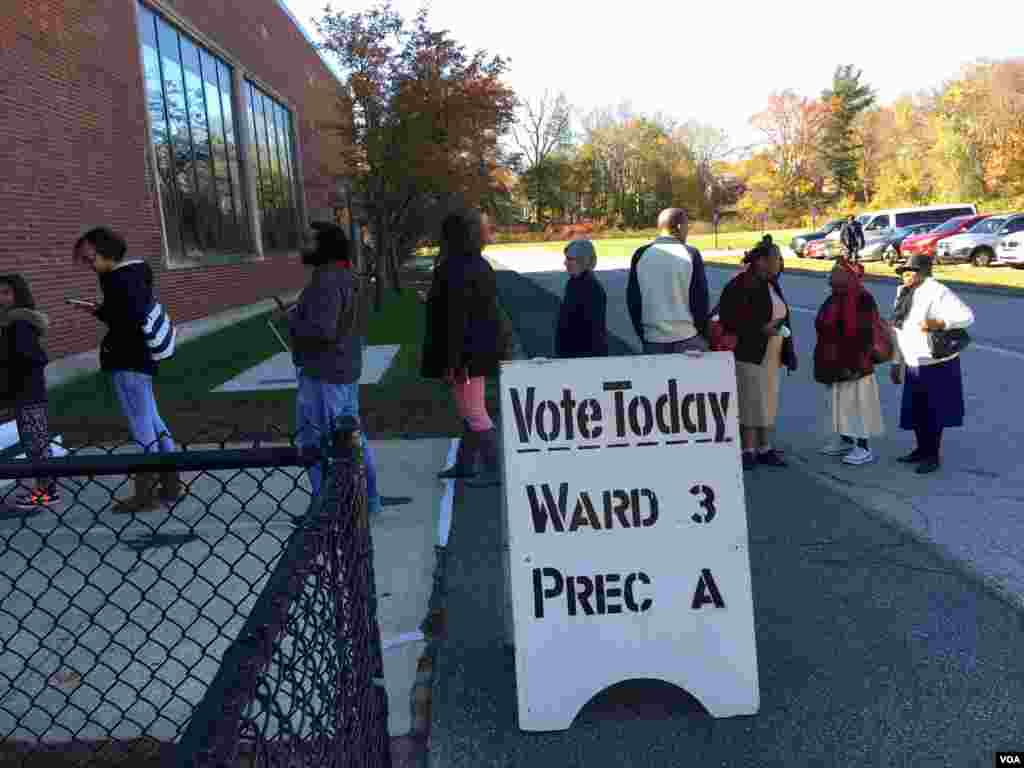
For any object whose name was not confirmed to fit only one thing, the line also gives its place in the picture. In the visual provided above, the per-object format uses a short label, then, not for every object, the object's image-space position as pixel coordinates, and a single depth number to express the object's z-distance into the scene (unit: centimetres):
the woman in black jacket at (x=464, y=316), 566
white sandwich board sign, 307
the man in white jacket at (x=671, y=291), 604
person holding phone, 527
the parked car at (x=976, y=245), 2523
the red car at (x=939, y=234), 2734
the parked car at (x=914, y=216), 3198
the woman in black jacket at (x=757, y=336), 633
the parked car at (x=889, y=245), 3038
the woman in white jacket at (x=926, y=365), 598
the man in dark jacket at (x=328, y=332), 496
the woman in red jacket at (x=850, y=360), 622
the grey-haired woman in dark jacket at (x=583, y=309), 613
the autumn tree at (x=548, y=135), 8944
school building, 1067
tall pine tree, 7721
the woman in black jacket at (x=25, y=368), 554
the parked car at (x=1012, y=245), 2358
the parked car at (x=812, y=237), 3584
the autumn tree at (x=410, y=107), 2005
